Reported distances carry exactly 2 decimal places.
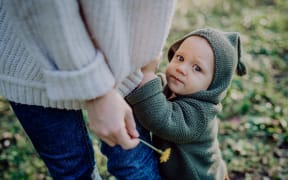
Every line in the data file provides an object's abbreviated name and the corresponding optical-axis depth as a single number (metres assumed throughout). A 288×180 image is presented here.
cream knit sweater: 0.91
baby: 1.32
